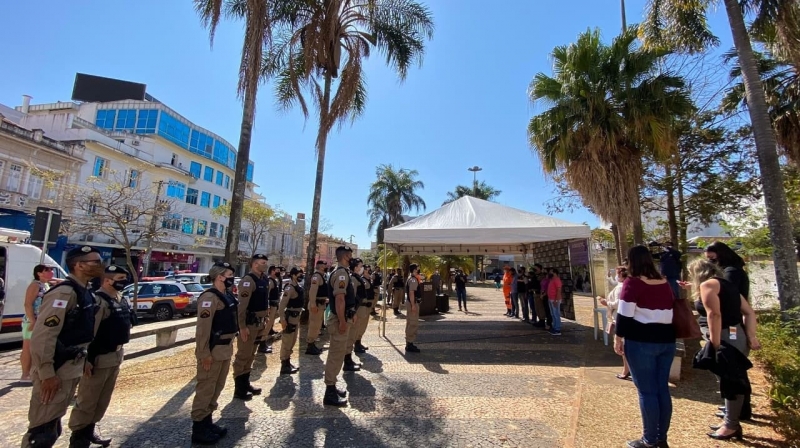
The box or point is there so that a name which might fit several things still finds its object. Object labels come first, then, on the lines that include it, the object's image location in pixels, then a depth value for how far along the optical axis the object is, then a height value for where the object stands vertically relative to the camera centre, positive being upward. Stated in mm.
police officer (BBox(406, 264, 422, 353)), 7543 -670
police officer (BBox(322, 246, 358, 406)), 4602 -577
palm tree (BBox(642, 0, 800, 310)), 5855 +2538
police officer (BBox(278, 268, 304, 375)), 6148 -706
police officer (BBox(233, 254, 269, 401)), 4863 -655
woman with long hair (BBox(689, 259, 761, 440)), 3287 -274
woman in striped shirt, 3080 -451
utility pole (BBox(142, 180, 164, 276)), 14606 +2010
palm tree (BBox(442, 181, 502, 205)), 39406 +9381
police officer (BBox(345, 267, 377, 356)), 6533 -818
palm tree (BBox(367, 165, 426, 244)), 33812 +7389
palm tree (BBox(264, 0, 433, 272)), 9789 +6524
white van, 7551 -253
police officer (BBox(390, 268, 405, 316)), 14492 -474
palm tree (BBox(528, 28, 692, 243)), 9008 +4141
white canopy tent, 8898 +1288
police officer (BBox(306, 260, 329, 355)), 7191 -578
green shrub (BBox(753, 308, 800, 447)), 2879 -785
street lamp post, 38000 +10300
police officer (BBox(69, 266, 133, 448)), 3240 -820
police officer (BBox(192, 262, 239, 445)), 3602 -791
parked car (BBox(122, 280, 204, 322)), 13680 -1075
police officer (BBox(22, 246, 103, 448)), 2801 -644
